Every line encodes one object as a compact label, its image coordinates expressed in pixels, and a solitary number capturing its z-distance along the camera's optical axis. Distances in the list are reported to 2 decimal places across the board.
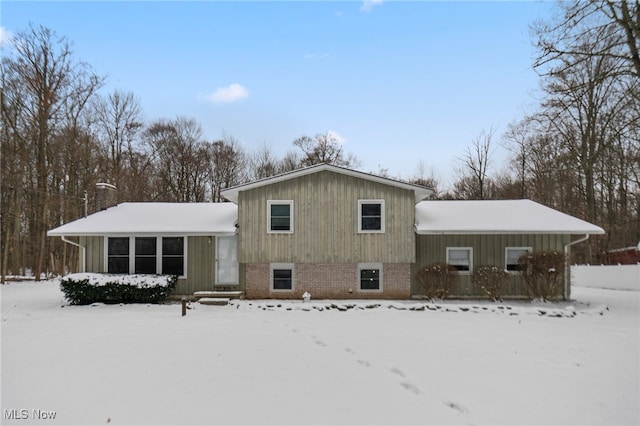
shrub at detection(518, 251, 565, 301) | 14.45
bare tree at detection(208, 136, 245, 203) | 36.34
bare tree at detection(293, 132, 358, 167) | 38.62
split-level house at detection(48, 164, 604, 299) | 15.41
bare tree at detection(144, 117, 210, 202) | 35.03
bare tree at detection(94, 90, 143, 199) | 32.29
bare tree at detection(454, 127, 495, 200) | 36.06
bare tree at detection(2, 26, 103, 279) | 25.47
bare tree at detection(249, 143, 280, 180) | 38.06
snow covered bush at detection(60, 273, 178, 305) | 15.02
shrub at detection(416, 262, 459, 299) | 15.13
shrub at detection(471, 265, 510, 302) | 14.92
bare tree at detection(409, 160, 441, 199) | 43.02
